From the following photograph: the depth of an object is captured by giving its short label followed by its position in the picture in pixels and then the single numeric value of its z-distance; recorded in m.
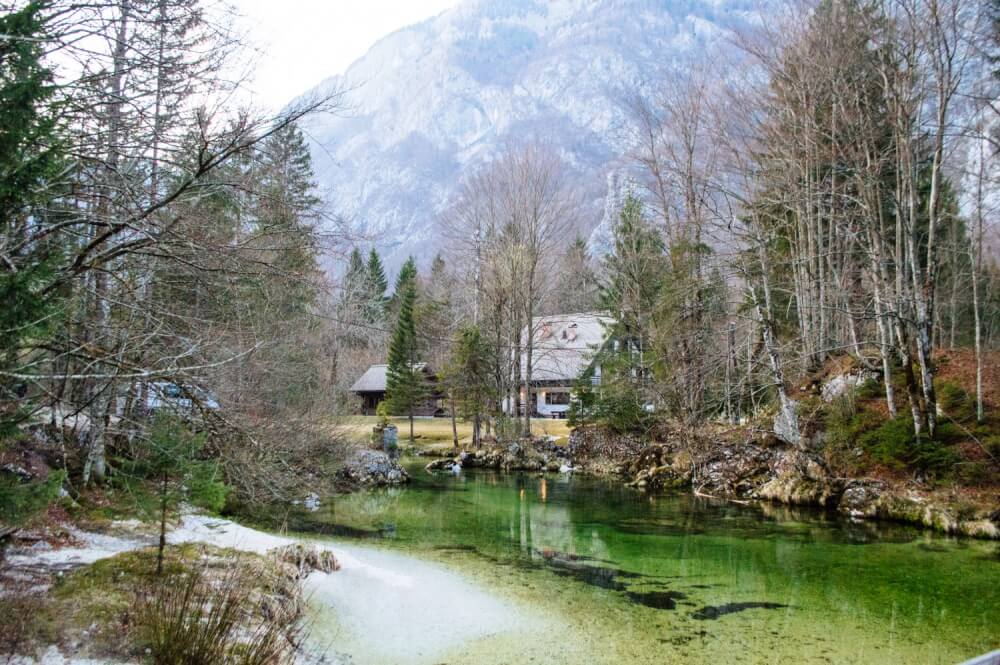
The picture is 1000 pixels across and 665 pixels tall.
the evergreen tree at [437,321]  30.72
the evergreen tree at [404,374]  32.62
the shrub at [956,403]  13.26
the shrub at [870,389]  15.46
